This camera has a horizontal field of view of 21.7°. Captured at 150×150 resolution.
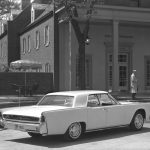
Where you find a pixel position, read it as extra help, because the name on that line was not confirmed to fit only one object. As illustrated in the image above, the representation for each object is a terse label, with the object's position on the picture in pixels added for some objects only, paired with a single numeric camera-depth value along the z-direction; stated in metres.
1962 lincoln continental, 9.32
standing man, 22.84
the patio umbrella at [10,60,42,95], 29.38
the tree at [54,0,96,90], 21.23
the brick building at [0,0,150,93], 27.81
